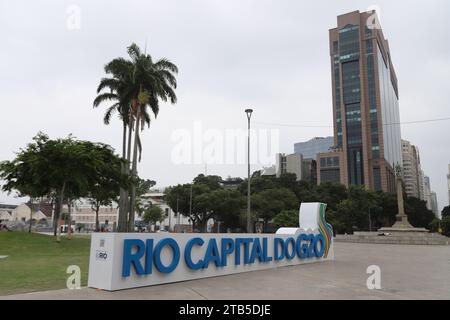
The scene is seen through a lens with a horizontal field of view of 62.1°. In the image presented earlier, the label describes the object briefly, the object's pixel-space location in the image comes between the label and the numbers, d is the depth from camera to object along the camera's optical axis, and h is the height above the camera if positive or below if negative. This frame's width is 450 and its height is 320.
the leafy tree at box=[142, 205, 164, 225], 80.44 +0.66
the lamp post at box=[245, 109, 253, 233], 23.59 +6.37
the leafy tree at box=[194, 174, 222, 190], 81.49 +8.44
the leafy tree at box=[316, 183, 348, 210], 76.94 +5.39
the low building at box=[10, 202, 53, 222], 115.56 +0.68
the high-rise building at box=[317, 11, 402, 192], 130.50 +39.18
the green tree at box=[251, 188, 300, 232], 64.12 +2.75
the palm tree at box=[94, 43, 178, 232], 33.75 +11.86
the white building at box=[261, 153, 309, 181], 149.25 +21.32
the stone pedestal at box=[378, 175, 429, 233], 49.35 -0.78
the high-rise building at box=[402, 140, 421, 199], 172.50 +23.23
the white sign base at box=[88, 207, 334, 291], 9.00 -1.13
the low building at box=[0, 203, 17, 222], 130.07 +0.69
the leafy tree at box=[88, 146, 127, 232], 26.75 +2.98
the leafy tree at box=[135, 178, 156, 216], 67.44 +2.98
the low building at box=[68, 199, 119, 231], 116.56 +0.21
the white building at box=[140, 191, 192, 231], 92.10 -0.65
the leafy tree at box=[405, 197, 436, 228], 84.16 +1.28
